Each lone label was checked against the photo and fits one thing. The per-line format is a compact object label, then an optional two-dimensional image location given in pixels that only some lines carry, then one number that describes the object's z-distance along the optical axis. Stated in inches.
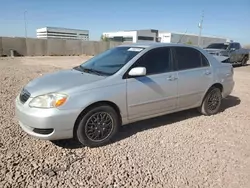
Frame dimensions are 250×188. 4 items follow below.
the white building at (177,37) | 2780.5
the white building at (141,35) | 2990.7
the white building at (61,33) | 3587.6
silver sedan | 129.1
